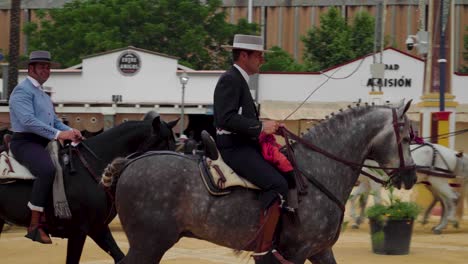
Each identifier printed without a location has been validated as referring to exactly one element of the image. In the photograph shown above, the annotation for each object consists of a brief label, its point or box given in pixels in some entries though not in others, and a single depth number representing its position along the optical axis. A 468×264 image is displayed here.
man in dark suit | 7.67
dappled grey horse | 7.79
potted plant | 13.10
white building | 32.84
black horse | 9.39
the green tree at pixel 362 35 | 44.97
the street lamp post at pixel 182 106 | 27.50
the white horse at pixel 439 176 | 16.12
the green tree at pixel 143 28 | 39.84
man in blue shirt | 9.30
